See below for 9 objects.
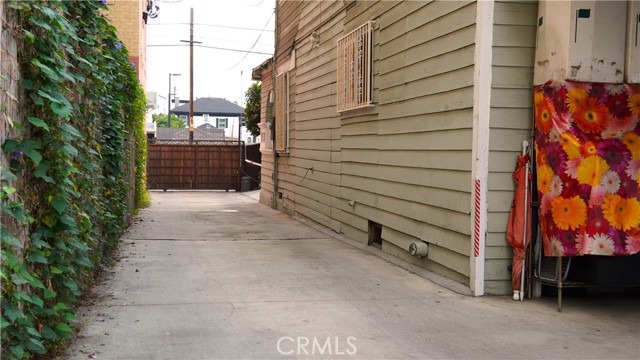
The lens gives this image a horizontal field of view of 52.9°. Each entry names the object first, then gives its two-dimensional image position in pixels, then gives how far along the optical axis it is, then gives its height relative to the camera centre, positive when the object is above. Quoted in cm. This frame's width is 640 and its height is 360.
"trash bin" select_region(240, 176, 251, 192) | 2414 -154
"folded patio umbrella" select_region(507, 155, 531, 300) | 596 -70
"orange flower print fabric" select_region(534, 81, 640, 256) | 547 -14
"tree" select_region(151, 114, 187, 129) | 8950 +290
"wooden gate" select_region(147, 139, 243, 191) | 2398 -93
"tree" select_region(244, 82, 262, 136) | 2766 +166
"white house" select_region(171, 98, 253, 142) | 9038 +419
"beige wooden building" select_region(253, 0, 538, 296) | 609 +27
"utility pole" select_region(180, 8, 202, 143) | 3790 +477
